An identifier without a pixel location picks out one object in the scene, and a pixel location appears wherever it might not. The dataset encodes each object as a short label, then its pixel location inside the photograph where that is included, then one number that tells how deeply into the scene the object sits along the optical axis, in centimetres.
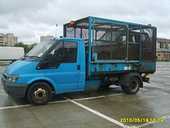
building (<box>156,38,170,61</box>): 5362
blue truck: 552
